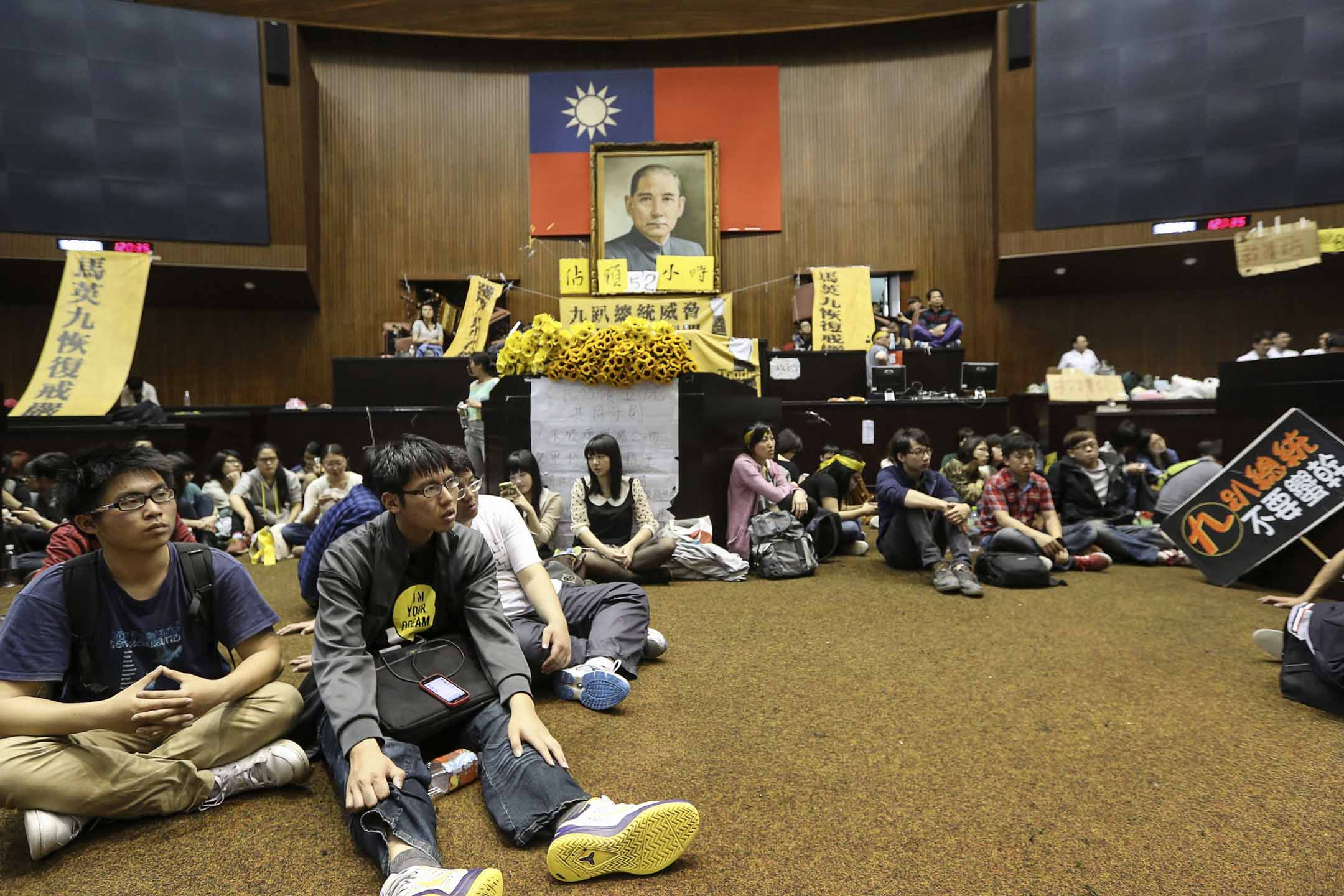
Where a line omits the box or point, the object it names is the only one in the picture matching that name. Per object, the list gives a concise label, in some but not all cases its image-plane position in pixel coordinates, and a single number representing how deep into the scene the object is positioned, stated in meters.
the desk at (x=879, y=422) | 7.90
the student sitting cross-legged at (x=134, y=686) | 1.71
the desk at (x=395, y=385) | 8.53
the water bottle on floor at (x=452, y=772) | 2.00
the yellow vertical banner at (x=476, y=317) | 10.15
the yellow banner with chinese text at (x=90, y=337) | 7.86
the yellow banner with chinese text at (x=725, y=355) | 8.15
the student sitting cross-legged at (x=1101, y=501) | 5.03
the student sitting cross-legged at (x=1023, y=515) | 4.52
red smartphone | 1.99
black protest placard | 4.06
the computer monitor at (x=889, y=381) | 8.23
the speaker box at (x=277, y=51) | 10.40
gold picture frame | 11.69
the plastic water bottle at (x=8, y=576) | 5.11
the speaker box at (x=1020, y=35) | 10.12
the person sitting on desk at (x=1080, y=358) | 10.06
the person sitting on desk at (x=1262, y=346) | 8.36
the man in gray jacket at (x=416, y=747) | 1.60
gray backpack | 4.79
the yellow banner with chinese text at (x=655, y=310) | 9.41
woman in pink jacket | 5.03
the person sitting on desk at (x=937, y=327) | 9.96
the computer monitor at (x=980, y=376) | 8.38
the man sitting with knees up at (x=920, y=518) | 4.36
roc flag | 11.68
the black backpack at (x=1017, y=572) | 4.36
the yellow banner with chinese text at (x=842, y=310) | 9.95
